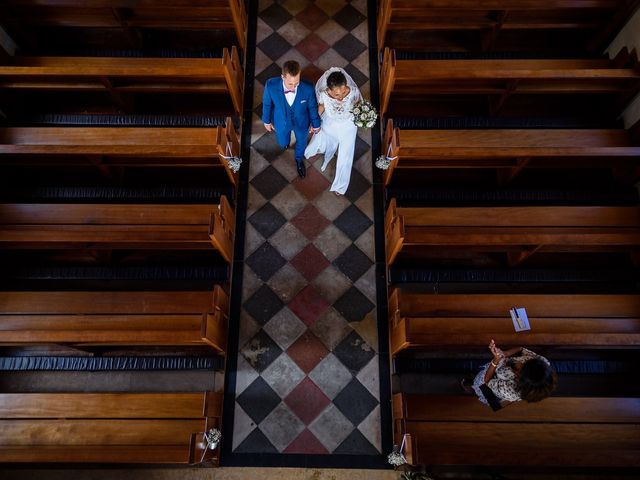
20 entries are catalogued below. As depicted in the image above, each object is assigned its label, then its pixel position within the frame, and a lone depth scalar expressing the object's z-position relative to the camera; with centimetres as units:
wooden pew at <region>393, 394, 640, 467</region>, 265
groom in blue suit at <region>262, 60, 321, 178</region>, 306
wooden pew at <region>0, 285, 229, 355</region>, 277
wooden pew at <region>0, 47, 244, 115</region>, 323
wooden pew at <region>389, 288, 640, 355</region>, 285
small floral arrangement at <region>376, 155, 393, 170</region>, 354
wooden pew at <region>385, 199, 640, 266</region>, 299
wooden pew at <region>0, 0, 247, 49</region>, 364
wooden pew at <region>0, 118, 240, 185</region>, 313
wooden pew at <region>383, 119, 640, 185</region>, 312
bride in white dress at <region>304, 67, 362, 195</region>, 307
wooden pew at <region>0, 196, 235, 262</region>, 298
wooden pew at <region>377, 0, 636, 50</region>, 358
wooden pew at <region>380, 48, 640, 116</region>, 323
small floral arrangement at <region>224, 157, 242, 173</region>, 346
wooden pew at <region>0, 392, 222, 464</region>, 278
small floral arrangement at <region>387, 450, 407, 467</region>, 286
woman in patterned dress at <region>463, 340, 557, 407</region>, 225
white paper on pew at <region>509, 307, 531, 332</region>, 293
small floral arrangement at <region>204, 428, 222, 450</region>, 288
